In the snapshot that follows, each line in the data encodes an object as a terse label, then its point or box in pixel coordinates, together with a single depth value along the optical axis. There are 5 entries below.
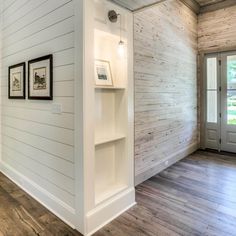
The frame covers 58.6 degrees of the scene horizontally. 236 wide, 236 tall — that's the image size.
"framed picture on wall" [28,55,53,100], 2.50
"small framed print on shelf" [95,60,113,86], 2.44
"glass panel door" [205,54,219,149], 5.29
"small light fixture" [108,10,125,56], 2.37
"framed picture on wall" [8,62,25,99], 3.12
